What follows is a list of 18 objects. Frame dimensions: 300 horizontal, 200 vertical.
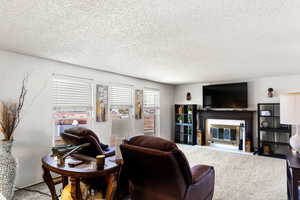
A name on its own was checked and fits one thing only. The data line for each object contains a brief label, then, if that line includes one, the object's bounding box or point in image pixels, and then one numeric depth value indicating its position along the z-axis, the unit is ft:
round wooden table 6.48
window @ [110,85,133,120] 16.33
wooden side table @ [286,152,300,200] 6.46
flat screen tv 19.66
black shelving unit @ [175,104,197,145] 22.70
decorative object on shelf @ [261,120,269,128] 18.27
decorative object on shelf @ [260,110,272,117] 17.83
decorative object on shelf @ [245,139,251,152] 18.96
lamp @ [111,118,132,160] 8.27
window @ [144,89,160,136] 20.58
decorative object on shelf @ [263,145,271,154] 17.85
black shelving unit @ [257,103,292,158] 17.53
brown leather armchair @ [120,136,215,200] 5.77
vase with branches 8.36
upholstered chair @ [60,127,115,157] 8.41
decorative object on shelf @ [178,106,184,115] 23.58
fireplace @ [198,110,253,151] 19.36
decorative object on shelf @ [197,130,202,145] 22.06
